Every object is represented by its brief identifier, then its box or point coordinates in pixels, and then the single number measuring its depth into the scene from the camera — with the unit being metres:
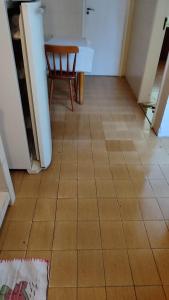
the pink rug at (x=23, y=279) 0.97
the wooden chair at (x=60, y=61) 2.14
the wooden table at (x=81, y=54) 2.33
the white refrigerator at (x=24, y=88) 1.13
